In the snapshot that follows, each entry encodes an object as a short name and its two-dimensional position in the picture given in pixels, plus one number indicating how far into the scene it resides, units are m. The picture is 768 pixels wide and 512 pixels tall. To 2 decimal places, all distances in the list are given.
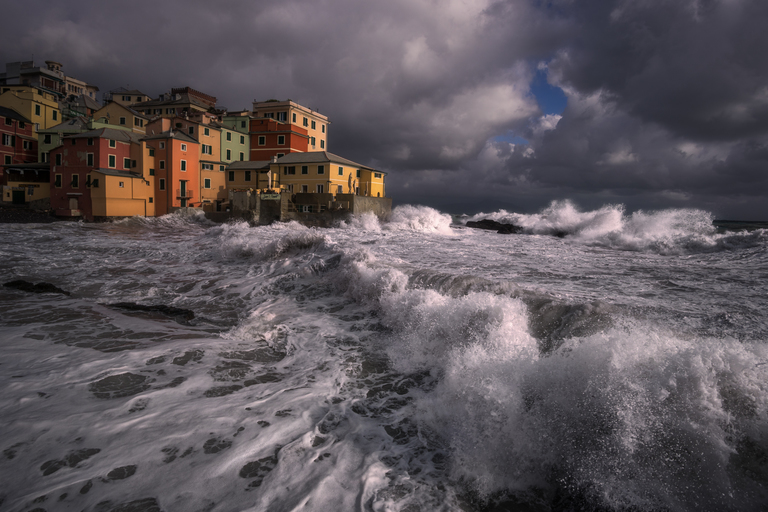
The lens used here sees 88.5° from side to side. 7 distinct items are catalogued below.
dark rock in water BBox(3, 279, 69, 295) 8.52
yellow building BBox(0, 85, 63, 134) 45.12
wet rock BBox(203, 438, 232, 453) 3.37
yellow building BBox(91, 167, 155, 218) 33.81
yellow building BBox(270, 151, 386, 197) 39.12
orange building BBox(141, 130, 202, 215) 36.88
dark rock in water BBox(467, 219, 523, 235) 38.22
